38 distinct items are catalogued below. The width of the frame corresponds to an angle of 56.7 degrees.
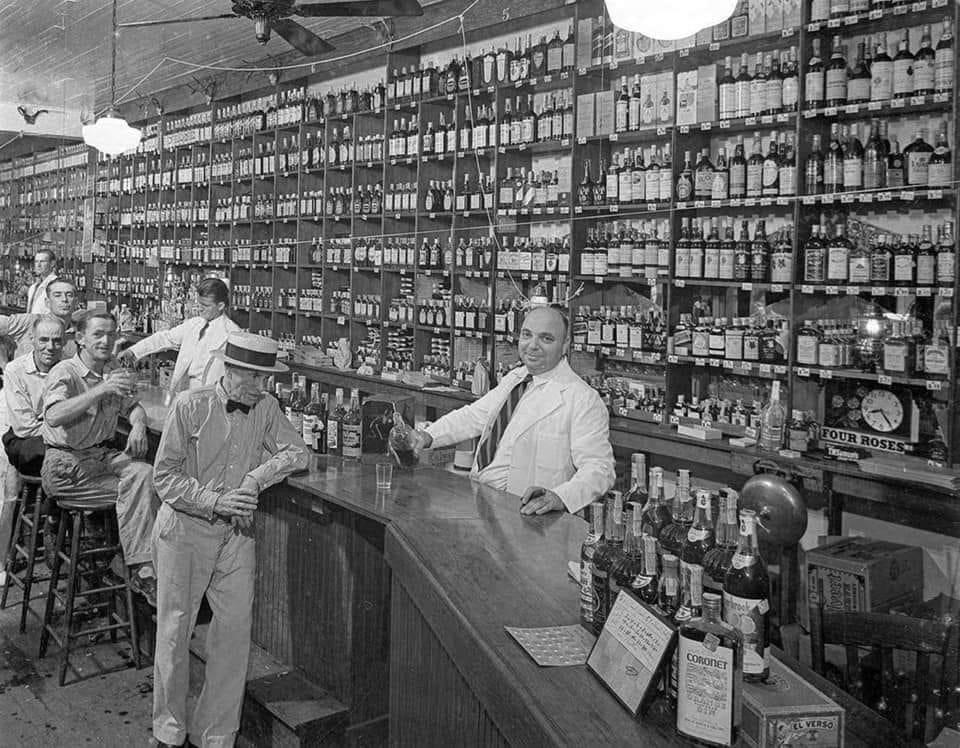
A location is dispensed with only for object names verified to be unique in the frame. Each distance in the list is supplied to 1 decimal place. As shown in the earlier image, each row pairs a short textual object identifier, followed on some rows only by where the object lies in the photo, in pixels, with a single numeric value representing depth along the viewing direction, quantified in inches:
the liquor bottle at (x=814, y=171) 172.4
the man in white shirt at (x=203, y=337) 230.4
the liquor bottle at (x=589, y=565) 72.6
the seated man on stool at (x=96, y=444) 156.0
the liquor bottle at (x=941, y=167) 156.1
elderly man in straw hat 122.4
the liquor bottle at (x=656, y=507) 92.4
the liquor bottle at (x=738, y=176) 184.7
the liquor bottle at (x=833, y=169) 169.8
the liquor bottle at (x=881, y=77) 162.4
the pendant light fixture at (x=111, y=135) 270.5
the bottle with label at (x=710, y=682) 52.0
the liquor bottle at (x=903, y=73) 159.5
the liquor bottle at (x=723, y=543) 69.9
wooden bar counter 61.3
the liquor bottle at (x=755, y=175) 181.8
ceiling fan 161.0
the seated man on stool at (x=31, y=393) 172.7
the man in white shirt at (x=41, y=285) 300.4
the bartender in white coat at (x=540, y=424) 131.8
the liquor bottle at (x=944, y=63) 153.3
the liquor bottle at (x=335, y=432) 147.7
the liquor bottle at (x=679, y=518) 92.7
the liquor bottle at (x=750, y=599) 58.1
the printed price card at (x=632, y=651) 55.7
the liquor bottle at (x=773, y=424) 168.9
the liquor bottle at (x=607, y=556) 71.6
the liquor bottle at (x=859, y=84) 165.8
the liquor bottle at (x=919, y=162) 159.6
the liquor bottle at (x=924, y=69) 156.2
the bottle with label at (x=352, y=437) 146.3
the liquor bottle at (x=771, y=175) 178.5
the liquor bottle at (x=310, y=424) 148.9
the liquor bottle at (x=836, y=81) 167.8
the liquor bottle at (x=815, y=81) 169.8
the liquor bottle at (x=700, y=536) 76.5
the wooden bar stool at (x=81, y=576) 152.0
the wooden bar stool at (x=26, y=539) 167.3
